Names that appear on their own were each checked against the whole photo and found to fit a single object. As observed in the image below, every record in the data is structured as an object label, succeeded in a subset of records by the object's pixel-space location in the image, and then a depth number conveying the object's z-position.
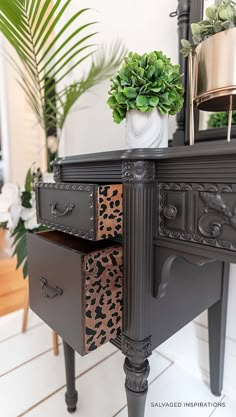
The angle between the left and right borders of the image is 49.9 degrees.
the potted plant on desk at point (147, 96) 0.59
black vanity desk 0.47
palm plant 0.92
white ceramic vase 0.62
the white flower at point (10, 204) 1.17
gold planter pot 0.52
